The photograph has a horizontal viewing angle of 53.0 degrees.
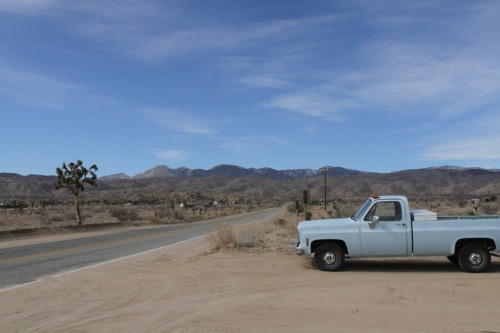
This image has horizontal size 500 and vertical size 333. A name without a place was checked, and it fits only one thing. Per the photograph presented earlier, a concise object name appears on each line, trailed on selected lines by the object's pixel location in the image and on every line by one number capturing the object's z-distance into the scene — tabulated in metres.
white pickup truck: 11.64
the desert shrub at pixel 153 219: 46.37
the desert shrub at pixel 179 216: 52.77
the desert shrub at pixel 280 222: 32.51
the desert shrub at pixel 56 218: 46.85
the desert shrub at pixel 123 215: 47.97
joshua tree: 39.31
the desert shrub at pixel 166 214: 52.88
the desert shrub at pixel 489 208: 44.73
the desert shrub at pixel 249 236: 17.84
